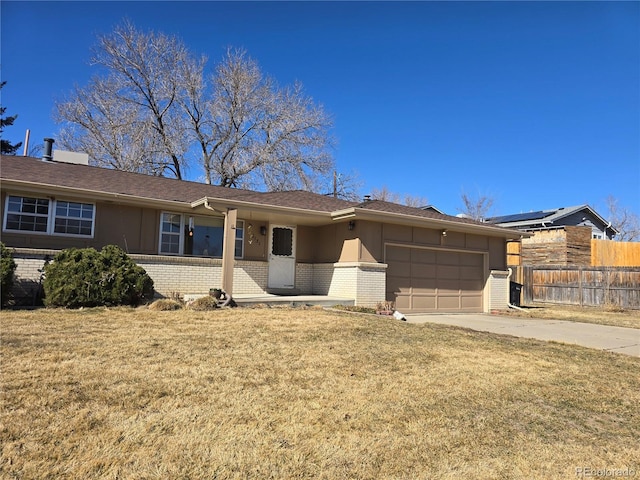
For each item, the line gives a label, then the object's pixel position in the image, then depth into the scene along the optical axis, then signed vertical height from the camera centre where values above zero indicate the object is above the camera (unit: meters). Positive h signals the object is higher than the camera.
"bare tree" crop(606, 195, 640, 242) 46.75 +5.77
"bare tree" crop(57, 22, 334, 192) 23.91 +8.77
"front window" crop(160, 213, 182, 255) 12.62 +0.86
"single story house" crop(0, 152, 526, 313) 11.16 +0.84
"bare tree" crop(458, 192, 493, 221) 42.94 +6.61
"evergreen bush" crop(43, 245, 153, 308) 9.22 -0.47
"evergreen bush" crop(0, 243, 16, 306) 8.84 -0.34
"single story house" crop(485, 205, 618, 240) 28.77 +4.23
